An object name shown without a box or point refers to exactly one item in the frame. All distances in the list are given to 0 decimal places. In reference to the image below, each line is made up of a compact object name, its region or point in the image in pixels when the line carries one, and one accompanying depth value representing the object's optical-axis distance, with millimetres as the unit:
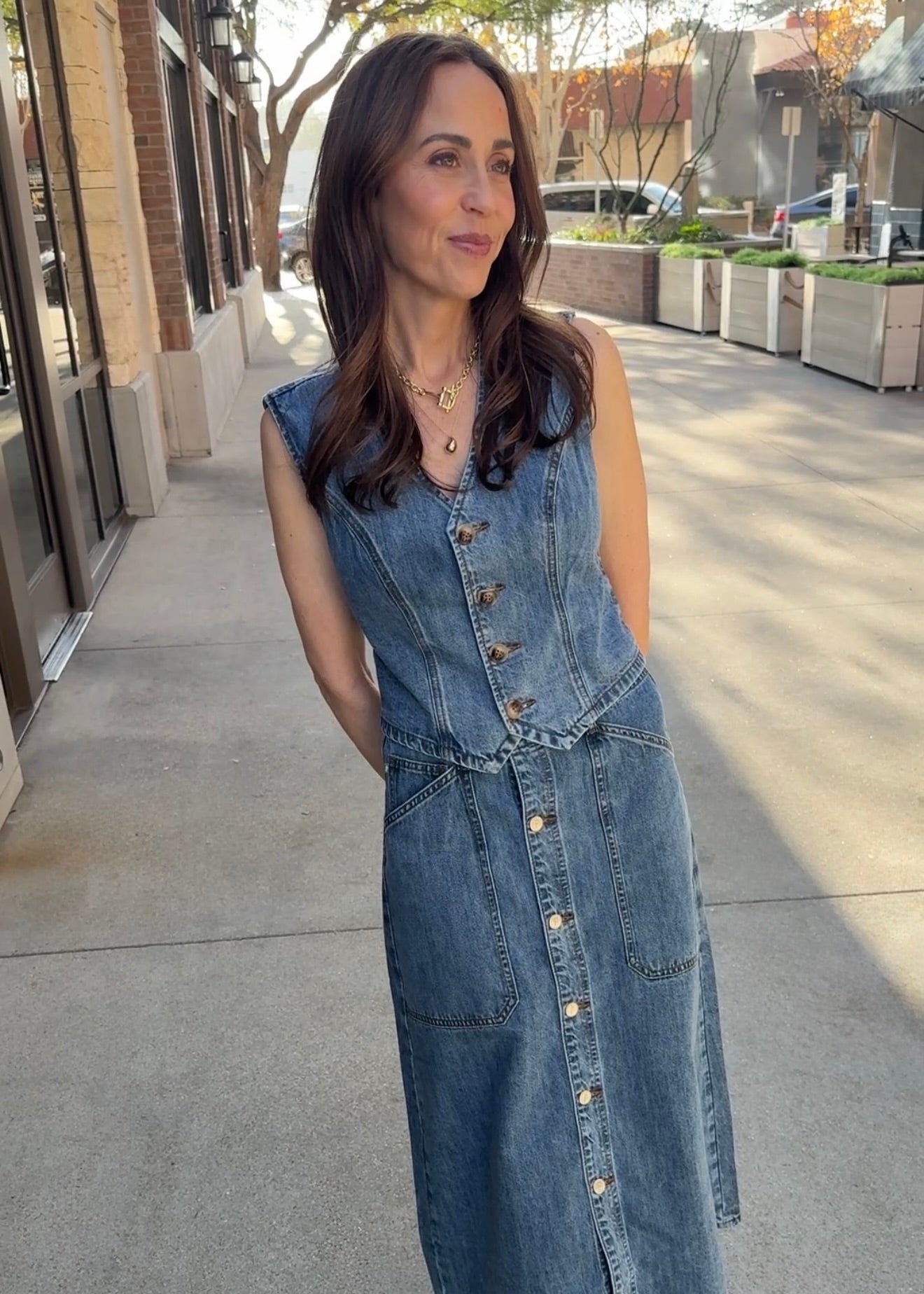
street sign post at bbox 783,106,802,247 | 22438
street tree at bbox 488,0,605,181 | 27047
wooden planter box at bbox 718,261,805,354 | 13109
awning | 13844
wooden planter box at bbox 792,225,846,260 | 21875
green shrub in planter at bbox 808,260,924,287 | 10414
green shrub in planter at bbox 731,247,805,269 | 13023
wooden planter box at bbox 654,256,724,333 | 15273
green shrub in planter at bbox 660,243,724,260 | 15453
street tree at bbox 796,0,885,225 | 29016
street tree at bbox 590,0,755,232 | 19859
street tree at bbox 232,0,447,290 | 22219
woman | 1525
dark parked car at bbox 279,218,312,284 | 28125
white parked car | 24609
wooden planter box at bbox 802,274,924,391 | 10445
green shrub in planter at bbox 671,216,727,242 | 17500
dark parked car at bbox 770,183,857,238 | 28116
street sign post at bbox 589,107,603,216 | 20234
